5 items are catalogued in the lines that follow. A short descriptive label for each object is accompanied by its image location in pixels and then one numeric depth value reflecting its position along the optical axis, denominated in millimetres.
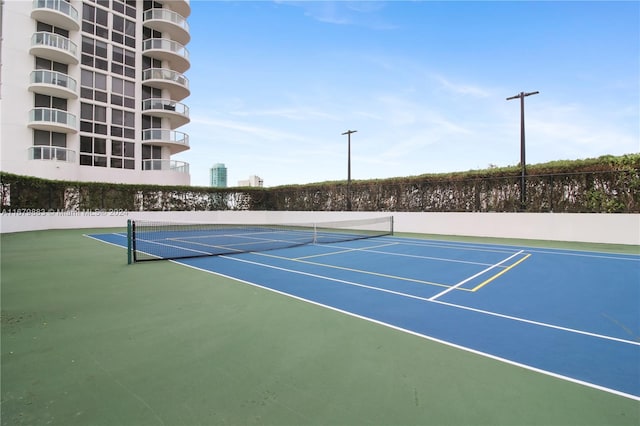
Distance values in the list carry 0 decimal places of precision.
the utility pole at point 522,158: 14539
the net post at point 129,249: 7865
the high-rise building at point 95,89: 21953
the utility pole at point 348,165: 21172
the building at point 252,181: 71625
